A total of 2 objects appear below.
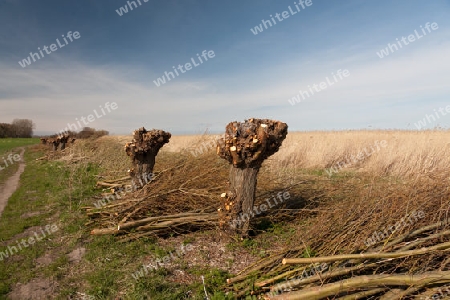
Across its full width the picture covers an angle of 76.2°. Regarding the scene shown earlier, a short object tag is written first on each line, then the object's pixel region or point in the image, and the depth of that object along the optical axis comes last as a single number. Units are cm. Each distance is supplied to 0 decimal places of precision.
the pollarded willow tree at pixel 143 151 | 647
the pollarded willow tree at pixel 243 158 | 430
